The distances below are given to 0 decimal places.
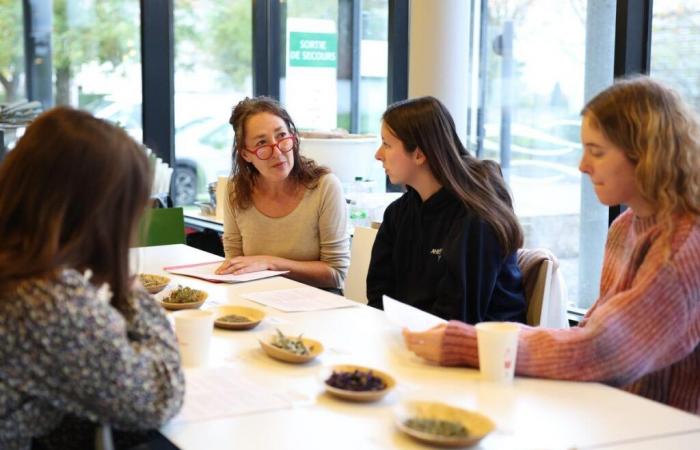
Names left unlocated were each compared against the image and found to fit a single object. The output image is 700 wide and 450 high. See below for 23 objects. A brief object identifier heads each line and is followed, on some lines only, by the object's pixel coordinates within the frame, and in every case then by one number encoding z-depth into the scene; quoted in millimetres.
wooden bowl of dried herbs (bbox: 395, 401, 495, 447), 1385
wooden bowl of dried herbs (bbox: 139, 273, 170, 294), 2527
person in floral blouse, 1305
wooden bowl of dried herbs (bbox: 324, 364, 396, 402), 1574
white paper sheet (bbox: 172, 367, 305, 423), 1545
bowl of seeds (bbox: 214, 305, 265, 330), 2125
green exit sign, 5309
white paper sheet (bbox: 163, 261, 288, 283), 2768
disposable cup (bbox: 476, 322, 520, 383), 1692
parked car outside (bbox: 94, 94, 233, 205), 5480
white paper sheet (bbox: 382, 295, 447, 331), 1960
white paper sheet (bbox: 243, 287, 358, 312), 2382
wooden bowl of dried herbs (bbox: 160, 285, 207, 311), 2318
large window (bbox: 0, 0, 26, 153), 5188
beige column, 3990
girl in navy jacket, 2412
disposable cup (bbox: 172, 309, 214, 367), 1838
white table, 1427
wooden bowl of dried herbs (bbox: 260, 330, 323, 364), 1836
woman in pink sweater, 1643
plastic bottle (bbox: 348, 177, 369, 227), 3938
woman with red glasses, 3111
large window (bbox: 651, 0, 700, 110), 3252
